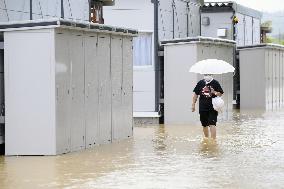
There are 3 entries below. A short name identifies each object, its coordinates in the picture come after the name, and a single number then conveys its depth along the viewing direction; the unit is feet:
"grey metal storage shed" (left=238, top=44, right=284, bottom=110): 107.65
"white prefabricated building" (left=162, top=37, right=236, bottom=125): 79.30
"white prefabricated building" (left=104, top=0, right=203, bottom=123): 83.10
